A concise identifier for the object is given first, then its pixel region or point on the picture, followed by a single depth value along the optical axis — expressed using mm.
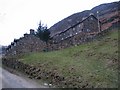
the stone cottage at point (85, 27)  27330
